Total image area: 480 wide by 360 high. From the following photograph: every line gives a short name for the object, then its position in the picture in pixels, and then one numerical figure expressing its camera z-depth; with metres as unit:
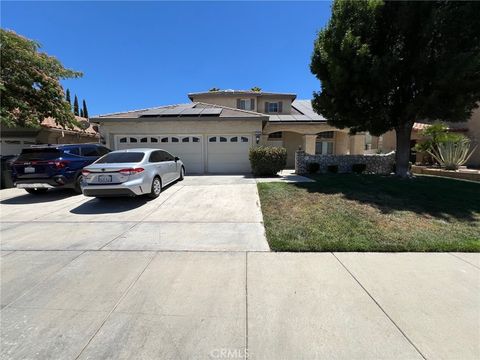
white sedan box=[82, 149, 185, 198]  6.83
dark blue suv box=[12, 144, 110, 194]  8.03
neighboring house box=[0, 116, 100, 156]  12.84
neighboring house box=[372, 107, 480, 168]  18.53
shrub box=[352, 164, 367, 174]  13.84
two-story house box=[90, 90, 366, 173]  13.65
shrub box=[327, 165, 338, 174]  13.77
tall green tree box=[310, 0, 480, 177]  8.50
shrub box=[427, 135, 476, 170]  13.91
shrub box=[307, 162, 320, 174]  13.55
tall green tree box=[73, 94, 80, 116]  34.56
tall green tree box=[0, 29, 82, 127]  11.09
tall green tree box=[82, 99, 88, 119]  36.75
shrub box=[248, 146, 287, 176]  12.05
